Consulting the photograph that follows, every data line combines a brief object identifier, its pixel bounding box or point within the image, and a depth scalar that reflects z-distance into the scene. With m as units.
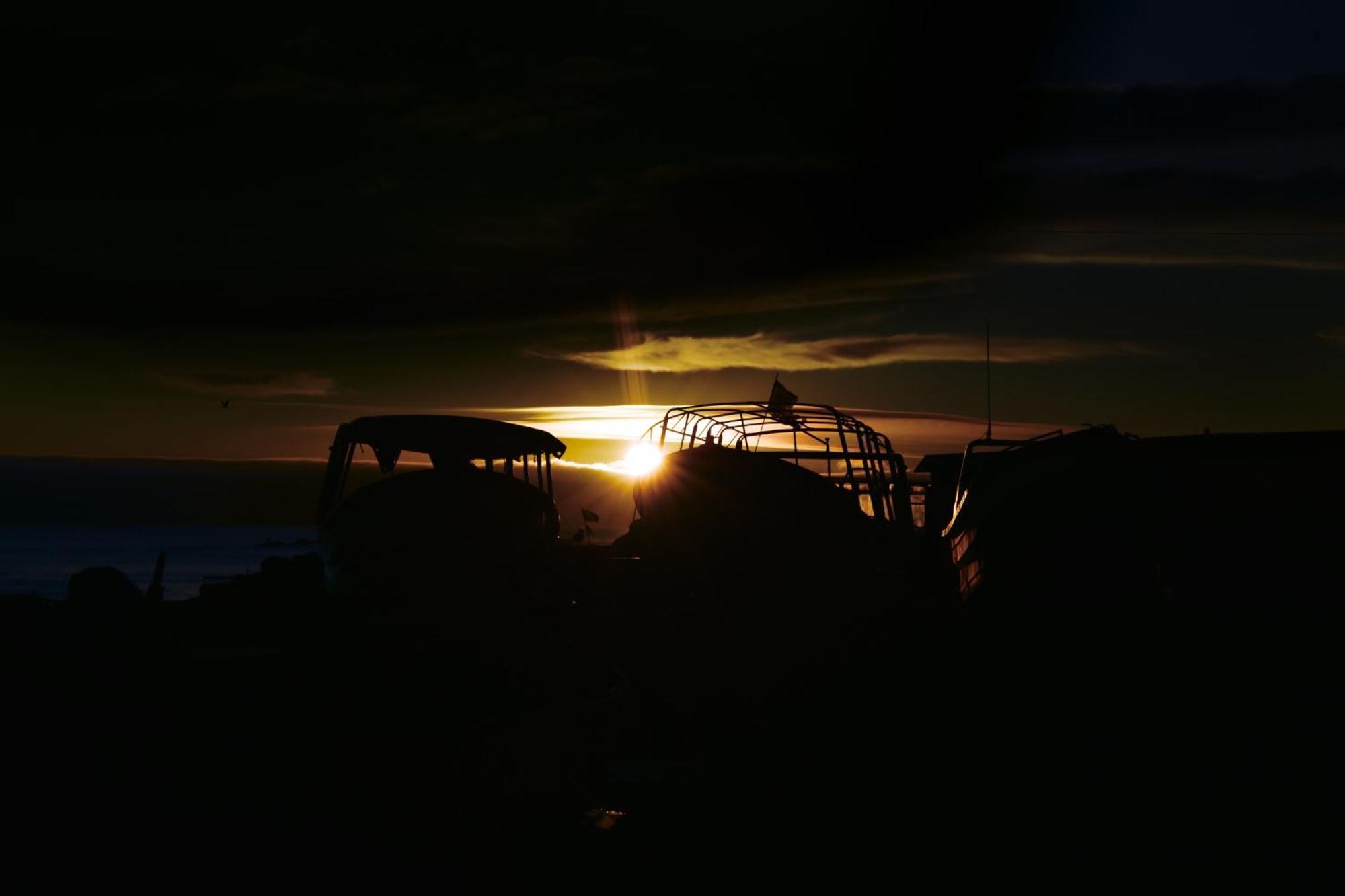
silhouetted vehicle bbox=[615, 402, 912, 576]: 17.33
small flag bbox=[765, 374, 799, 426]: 19.02
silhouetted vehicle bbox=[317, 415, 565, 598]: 16.31
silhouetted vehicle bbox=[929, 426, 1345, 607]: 10.16
